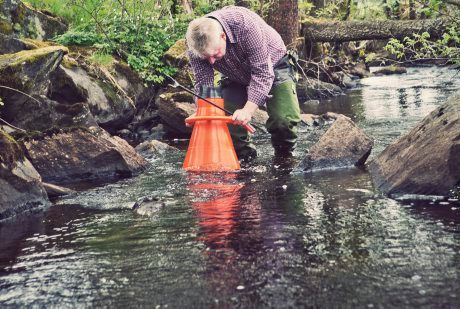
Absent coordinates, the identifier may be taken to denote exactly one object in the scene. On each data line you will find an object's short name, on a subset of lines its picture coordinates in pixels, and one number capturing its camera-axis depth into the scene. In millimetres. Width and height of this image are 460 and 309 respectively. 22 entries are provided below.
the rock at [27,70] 7215
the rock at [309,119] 9520
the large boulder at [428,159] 4305
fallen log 11703
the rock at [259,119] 9230
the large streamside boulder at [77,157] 6105
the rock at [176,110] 9023
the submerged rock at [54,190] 5445
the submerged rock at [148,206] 4543
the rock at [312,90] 13617
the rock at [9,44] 8188
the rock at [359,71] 19047
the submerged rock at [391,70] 18891
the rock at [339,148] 5797
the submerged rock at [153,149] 7511
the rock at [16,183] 4820
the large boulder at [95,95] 8336
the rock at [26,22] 9234
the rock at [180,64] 10266
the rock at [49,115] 7398
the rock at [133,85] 9950
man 5344
